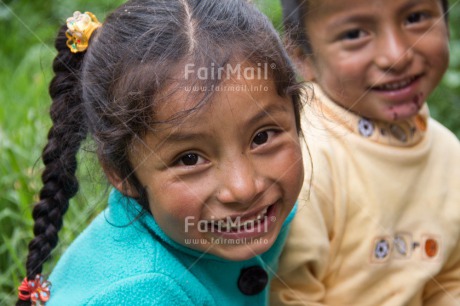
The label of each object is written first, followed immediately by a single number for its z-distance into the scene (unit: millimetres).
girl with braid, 902
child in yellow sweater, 1056
